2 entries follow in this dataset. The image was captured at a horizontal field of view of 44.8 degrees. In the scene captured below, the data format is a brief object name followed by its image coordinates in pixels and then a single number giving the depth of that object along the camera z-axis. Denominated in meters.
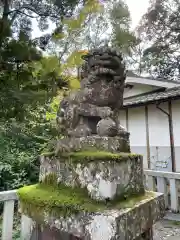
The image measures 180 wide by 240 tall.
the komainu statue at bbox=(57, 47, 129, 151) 1.52
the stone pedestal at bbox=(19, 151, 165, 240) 1.10
